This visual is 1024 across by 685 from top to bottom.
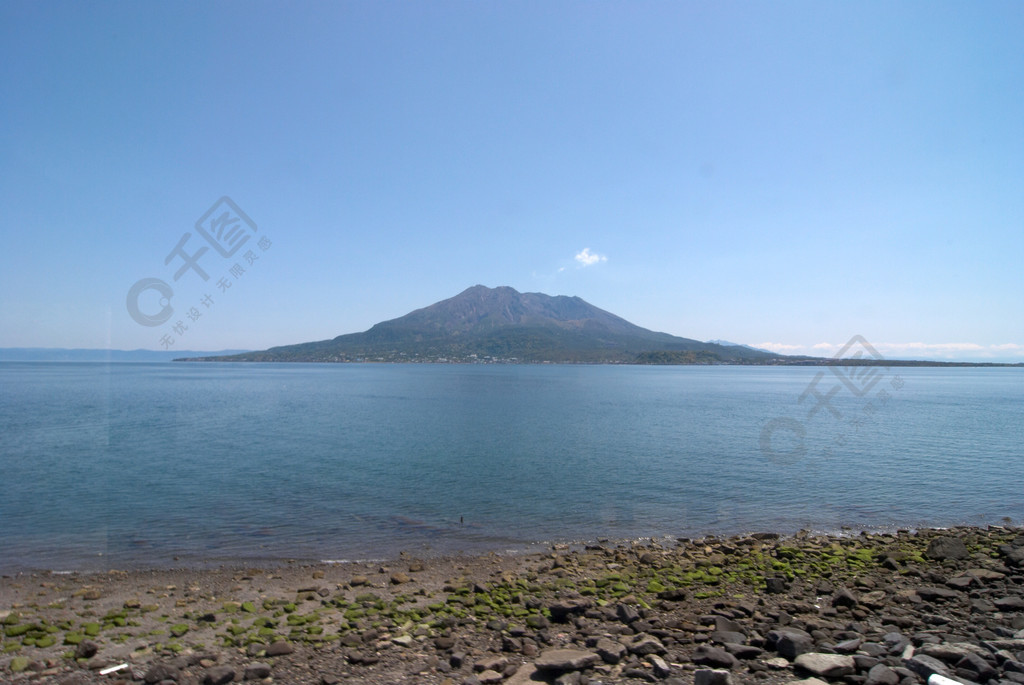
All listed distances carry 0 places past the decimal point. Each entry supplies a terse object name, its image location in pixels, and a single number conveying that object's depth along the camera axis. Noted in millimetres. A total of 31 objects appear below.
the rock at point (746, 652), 7977
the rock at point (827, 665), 7160
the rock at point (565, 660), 7707
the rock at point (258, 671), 8117
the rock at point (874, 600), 10148
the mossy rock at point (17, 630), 10102
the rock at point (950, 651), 7402
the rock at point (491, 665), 8031
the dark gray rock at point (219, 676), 7844
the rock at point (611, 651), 8000
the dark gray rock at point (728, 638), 8438
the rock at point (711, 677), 6773
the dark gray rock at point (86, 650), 8992
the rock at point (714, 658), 7723
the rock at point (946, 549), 13555
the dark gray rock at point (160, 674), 8109
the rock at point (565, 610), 9945
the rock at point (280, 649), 8906
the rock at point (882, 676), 6794
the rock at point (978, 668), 6938
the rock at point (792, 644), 7836
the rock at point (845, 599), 10172
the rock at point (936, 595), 10367
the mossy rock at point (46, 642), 9552
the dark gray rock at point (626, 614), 9758
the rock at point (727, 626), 8961
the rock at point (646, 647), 8219
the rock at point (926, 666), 6969
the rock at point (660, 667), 7535
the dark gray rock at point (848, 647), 7851
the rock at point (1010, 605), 9617
